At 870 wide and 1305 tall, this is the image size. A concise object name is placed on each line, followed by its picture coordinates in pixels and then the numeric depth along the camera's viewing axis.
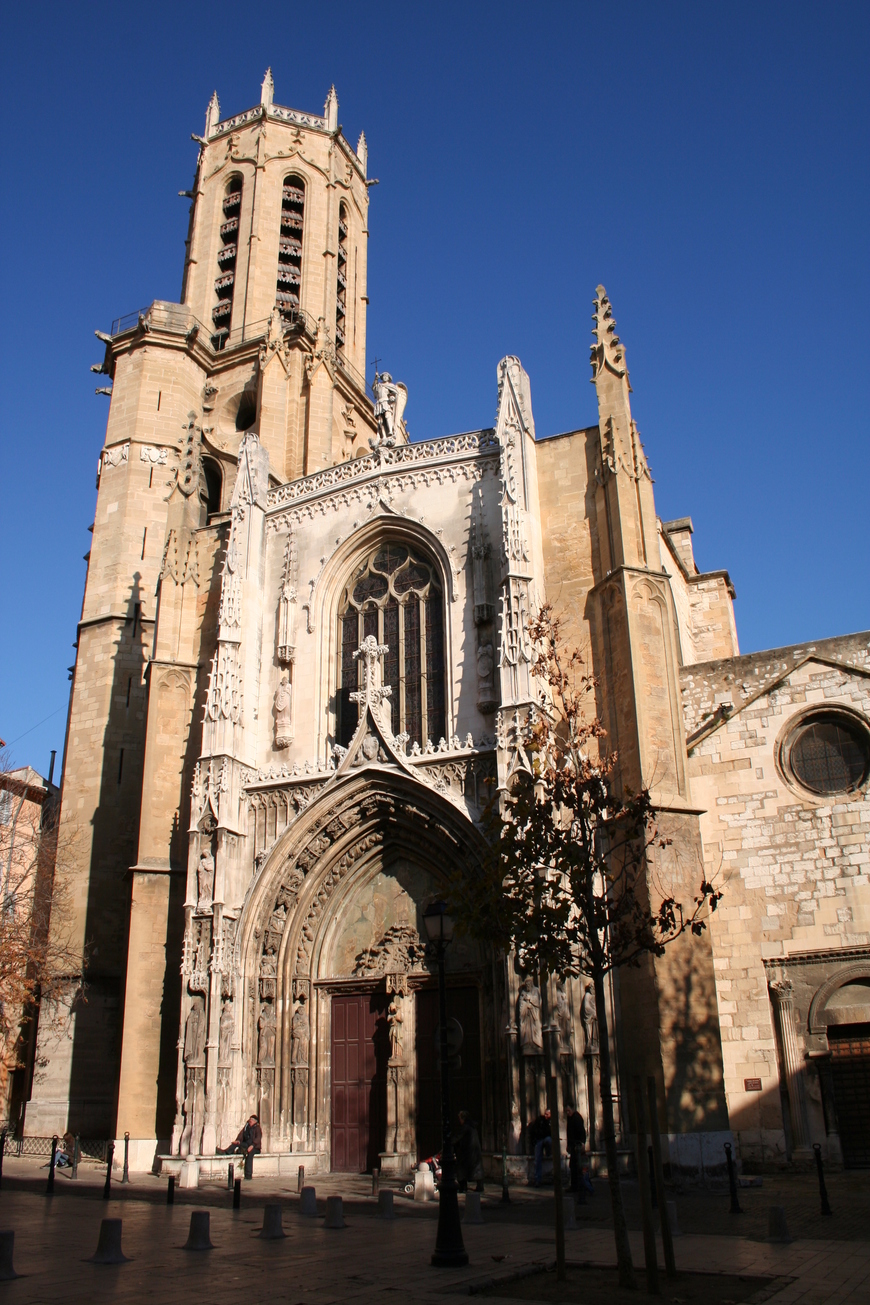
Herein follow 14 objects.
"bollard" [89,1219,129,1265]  8.89
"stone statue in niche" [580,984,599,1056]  15.48
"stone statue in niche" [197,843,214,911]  18.58
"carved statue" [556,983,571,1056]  15.27
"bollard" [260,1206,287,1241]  10.34
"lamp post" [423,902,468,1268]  8.55
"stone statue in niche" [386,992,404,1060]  17.72
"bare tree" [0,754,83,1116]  20.62
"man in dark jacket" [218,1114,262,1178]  16.34
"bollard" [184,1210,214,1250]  9.62
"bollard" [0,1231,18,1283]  8.03
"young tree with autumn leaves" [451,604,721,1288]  9.49
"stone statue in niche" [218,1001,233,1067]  17.67
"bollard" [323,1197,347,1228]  11.12
